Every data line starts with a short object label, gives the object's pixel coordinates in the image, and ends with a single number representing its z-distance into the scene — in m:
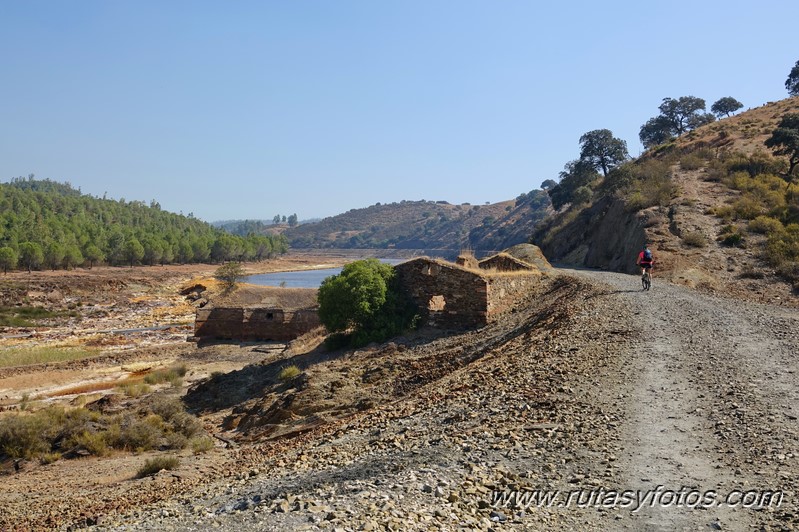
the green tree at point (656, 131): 81.31
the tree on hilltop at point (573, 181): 65.31
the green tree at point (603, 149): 64.19
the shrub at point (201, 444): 14.42
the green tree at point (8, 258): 76.81
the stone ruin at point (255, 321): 36.41
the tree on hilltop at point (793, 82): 72.31
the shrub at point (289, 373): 18.92
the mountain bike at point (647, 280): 18.47
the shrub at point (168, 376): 26.55
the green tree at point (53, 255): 85.88
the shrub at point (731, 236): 27.31
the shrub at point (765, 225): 27.82
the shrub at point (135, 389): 23.80
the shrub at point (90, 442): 16.11
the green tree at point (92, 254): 92.19
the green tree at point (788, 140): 38.38
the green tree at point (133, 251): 100.06
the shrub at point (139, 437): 16.23
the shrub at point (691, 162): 43.84
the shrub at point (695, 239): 27.80
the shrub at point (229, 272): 71.21
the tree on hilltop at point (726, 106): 82.44
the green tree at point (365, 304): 20.77
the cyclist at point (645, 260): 18.33
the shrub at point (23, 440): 16.31
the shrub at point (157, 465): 12.88
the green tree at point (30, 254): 81.50
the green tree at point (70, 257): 88.13
